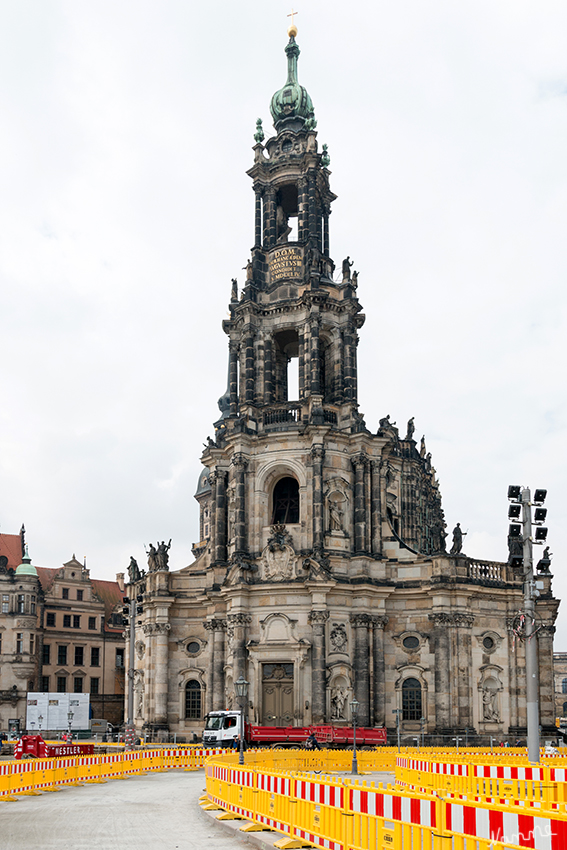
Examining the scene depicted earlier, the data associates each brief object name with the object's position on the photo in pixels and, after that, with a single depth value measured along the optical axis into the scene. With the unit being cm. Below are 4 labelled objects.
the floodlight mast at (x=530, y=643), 2481
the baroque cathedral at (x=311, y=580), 5125
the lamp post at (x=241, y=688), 3189
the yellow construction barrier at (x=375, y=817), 991
